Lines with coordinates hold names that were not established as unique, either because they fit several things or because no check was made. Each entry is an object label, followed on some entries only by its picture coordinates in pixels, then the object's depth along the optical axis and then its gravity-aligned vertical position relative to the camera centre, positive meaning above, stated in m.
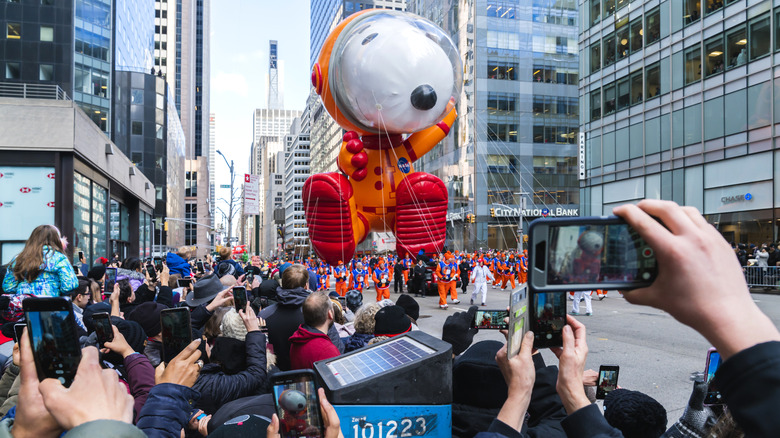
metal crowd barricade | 18.75 -1.85
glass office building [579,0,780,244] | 21.83 +5.56
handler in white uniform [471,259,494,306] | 18.22 -1.83
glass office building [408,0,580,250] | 44.50 +9.02
